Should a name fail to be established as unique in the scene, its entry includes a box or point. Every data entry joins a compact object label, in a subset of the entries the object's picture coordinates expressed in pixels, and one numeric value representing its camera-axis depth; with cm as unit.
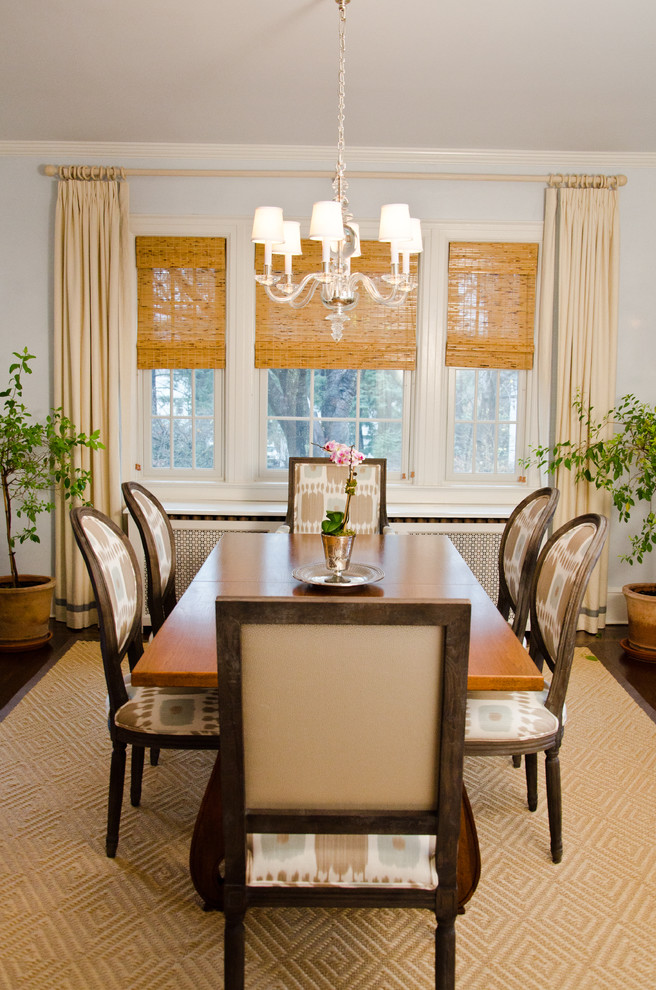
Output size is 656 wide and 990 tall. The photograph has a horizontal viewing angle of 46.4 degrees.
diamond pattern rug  188
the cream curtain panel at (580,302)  433
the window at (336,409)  462
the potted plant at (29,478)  409
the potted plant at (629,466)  413
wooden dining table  185
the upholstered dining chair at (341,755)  137
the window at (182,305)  446
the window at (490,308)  445
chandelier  250
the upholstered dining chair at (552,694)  215
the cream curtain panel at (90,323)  432
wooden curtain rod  430
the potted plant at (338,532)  250
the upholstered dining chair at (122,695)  216
